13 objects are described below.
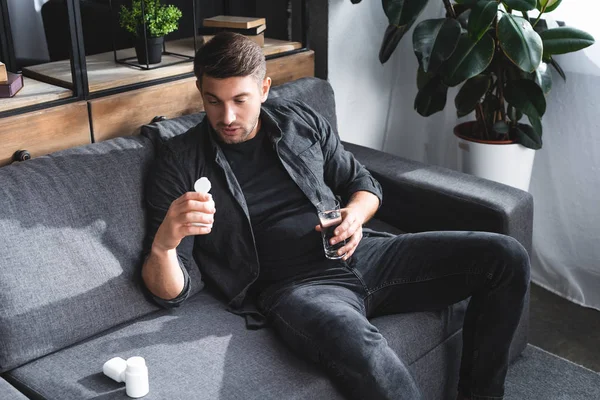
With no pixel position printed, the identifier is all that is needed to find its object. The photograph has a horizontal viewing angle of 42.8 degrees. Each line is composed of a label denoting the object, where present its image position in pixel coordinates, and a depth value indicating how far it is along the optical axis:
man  1.92
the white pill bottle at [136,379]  1.58
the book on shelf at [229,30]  2.52
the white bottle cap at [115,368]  1.64
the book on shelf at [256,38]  2.52
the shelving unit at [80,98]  1.98
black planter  2.35
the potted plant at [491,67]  2.43
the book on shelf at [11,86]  2.00
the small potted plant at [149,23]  2.29
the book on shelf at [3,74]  1.99
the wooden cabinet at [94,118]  1.96
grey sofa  1.69
